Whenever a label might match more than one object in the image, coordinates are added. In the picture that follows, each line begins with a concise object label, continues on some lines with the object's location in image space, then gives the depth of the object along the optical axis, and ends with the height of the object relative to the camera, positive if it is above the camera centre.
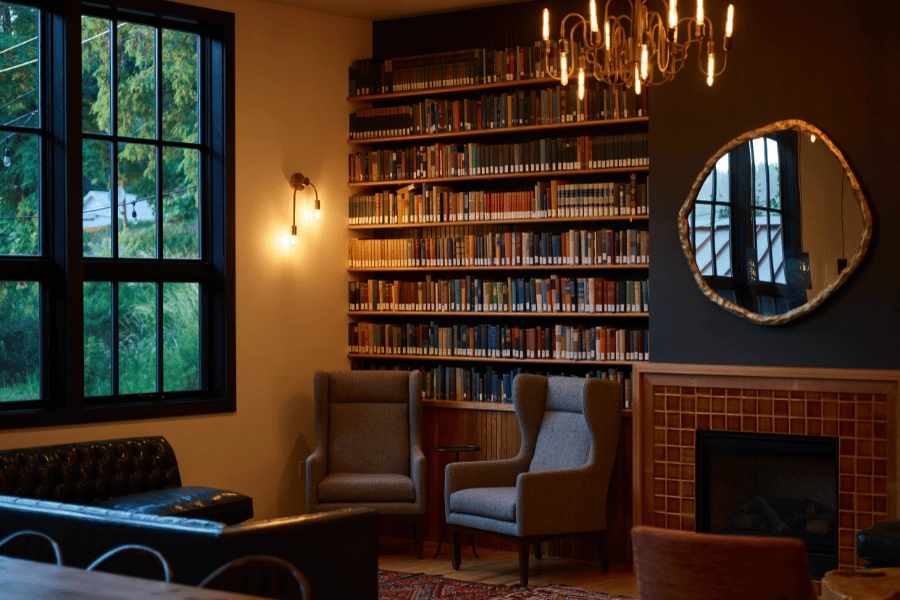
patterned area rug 5.91 -1.55
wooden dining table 2.67 -0.70
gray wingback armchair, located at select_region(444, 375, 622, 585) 6.21 -1.01
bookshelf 6.87 +0.49
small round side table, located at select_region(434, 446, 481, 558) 6.77 -0.90
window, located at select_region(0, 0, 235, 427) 6.23 +0.52
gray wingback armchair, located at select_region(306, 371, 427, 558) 6.94 -0.84
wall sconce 7.42 +0.76
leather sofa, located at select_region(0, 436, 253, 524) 5.71 -0.94
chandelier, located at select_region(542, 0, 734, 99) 4.12 +0.98
